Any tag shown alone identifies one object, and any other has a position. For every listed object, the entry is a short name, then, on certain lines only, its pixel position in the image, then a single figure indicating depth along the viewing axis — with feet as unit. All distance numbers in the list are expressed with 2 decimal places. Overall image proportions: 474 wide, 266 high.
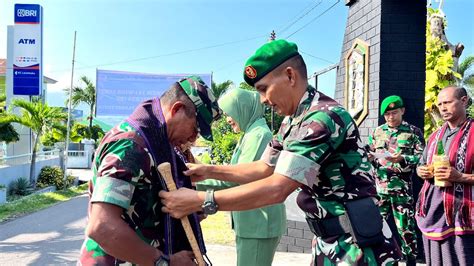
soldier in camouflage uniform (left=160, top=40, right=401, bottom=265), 5.71
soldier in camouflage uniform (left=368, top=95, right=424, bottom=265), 15.14
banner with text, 50.96
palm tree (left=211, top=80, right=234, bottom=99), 98.32
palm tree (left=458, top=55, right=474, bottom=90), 60.45
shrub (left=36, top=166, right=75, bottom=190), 47.96
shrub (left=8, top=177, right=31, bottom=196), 40.73
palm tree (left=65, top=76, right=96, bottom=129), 105.91
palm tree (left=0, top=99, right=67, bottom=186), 42.09
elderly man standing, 10.82
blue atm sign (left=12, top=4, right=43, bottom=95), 46.42
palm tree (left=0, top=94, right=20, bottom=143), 39.54
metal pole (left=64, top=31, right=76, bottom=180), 51.57
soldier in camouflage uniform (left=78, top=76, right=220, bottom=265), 4.82
